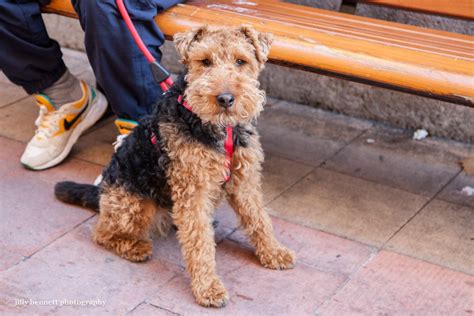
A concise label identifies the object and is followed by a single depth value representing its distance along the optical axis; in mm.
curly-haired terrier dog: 2711
